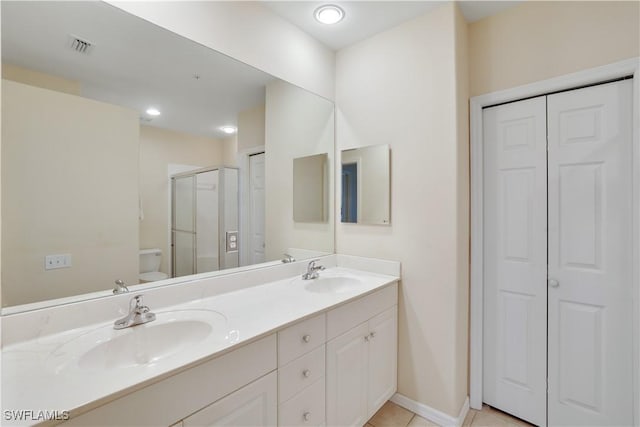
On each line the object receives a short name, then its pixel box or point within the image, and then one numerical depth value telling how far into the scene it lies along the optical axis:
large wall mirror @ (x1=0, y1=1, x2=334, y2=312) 1.02
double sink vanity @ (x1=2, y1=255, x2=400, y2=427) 0.74
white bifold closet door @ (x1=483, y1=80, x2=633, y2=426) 1.48
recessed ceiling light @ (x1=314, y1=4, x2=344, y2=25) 1.74
